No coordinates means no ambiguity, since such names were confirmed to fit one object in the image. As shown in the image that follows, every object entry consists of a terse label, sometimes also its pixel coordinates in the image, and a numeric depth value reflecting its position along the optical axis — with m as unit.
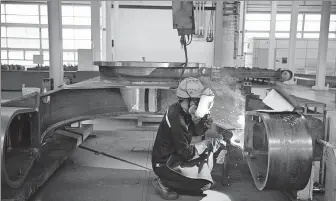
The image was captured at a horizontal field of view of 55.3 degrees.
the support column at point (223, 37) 8.54
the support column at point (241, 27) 9.35
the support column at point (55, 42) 5.82
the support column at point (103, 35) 15.21
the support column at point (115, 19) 13.77
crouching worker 2.79
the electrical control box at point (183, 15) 3.35
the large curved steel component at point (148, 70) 4.61
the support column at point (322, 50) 11.70
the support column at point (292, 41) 13.00
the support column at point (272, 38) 13.66
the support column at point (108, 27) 11.82
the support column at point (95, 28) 10.14
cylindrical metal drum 2.25
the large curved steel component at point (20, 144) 2.65
